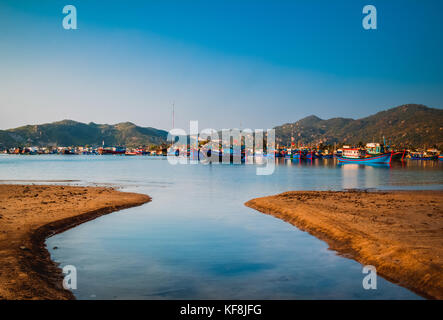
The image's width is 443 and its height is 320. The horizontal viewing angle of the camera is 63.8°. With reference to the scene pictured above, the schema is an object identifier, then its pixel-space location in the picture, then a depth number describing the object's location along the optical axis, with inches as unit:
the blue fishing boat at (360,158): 6028.5
